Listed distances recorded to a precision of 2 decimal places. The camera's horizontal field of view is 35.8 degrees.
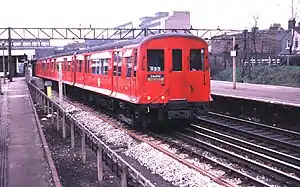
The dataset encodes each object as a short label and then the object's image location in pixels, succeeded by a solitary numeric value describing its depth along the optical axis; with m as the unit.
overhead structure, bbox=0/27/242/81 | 39.28
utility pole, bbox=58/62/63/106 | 17.20
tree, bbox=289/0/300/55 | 46.78
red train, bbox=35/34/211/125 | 14.10
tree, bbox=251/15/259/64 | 41.16
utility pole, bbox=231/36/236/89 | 25.38
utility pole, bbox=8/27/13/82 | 42.53
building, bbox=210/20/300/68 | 45.37
